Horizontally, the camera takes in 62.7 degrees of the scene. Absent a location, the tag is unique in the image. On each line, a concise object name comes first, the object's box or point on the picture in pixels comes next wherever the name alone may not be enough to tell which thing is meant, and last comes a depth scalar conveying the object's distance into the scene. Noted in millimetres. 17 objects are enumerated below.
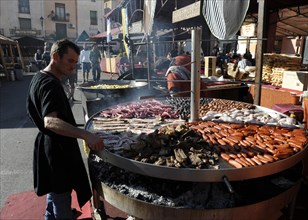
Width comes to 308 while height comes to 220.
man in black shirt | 2250
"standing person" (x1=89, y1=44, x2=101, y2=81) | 16266
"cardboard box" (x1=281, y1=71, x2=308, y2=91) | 5523
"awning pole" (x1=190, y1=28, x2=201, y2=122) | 3049
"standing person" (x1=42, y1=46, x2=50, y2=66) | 13617
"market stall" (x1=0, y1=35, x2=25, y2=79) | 19656
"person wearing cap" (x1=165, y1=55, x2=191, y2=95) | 4828
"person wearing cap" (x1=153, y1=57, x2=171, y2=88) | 11113
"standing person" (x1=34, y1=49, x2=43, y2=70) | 16491
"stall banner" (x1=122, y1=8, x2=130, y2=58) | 10597
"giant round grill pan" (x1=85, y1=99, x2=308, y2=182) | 2070
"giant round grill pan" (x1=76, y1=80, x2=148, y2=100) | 5547
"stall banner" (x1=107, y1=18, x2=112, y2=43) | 16136
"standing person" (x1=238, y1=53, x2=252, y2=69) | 9544
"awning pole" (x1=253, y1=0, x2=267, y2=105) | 4461
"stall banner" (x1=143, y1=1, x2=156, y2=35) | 7380
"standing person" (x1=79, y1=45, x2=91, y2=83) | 17094
